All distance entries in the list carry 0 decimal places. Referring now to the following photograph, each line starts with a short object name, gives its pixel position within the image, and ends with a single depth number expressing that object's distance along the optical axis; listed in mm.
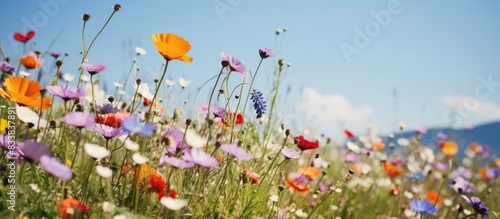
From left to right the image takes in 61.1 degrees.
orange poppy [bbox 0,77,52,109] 1290
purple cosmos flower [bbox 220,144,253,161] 1159
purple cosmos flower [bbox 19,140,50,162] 1089
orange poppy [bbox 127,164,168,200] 1202
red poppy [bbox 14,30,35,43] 2464
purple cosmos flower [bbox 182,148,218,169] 1085
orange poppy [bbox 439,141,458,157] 4262
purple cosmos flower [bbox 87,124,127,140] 1204
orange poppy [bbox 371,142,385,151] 3620
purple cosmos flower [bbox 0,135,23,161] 1160
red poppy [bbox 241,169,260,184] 1426
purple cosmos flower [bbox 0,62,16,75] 1942
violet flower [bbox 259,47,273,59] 1602
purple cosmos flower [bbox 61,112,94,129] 1131
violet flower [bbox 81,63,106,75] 1405
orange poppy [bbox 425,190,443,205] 3033
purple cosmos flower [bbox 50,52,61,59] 2325
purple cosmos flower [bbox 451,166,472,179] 4444
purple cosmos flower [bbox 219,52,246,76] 1476
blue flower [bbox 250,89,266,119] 1547
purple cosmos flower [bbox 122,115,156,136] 1007
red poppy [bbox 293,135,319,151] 1592
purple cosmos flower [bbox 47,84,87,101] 1206
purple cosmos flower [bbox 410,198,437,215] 1783
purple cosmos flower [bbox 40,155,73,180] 951
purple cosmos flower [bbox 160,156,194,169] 1095
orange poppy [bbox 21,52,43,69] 2391
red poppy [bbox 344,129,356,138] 2975
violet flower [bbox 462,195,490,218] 1758
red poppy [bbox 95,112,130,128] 1510
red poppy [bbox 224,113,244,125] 1745
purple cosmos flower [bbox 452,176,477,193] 2387
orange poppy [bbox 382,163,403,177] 3053
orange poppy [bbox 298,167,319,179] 2275
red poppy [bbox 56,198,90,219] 997
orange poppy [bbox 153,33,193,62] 1396
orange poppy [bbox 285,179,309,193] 1931
